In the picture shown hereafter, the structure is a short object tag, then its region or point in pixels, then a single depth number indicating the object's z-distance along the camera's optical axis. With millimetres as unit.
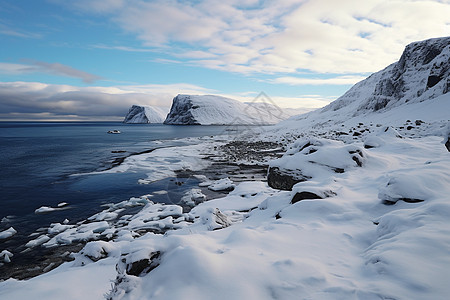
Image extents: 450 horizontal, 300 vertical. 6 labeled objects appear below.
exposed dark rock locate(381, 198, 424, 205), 5625
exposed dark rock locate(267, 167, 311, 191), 10680
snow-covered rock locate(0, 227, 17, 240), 9584
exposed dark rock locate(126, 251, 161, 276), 3852
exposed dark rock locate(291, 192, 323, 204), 7047
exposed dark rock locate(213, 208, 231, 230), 7584
